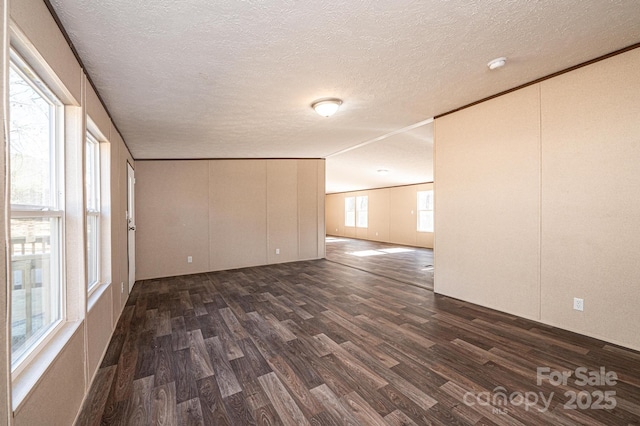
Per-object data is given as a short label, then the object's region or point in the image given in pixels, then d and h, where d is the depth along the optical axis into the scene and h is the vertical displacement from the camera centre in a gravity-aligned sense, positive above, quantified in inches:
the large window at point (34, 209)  52.2 +1.4
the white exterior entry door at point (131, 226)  171.0 -7.2
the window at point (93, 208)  100.0 +2.6
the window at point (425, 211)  360.5 +1.8
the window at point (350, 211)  504.4 +3.6
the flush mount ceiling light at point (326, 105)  118.3 +47.2
